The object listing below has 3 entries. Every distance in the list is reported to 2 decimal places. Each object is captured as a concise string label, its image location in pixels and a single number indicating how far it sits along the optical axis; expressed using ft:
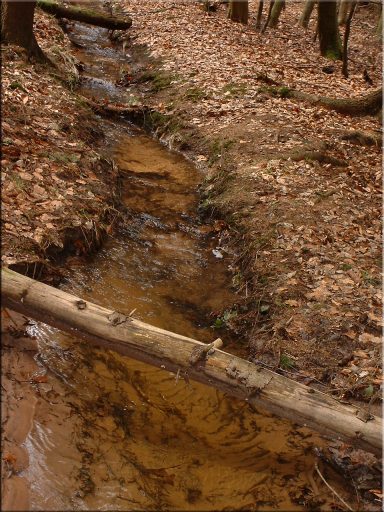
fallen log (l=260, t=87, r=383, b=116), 35.01
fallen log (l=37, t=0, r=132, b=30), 46.42
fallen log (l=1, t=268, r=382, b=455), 13.35
